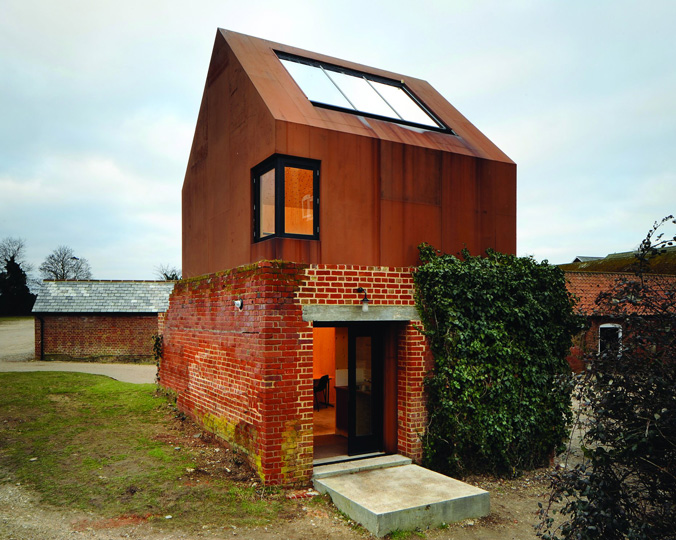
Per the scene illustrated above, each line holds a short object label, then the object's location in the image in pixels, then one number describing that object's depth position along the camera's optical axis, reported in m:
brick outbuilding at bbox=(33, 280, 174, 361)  23.36
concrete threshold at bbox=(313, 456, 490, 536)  5.95
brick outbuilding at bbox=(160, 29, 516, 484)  7.16
